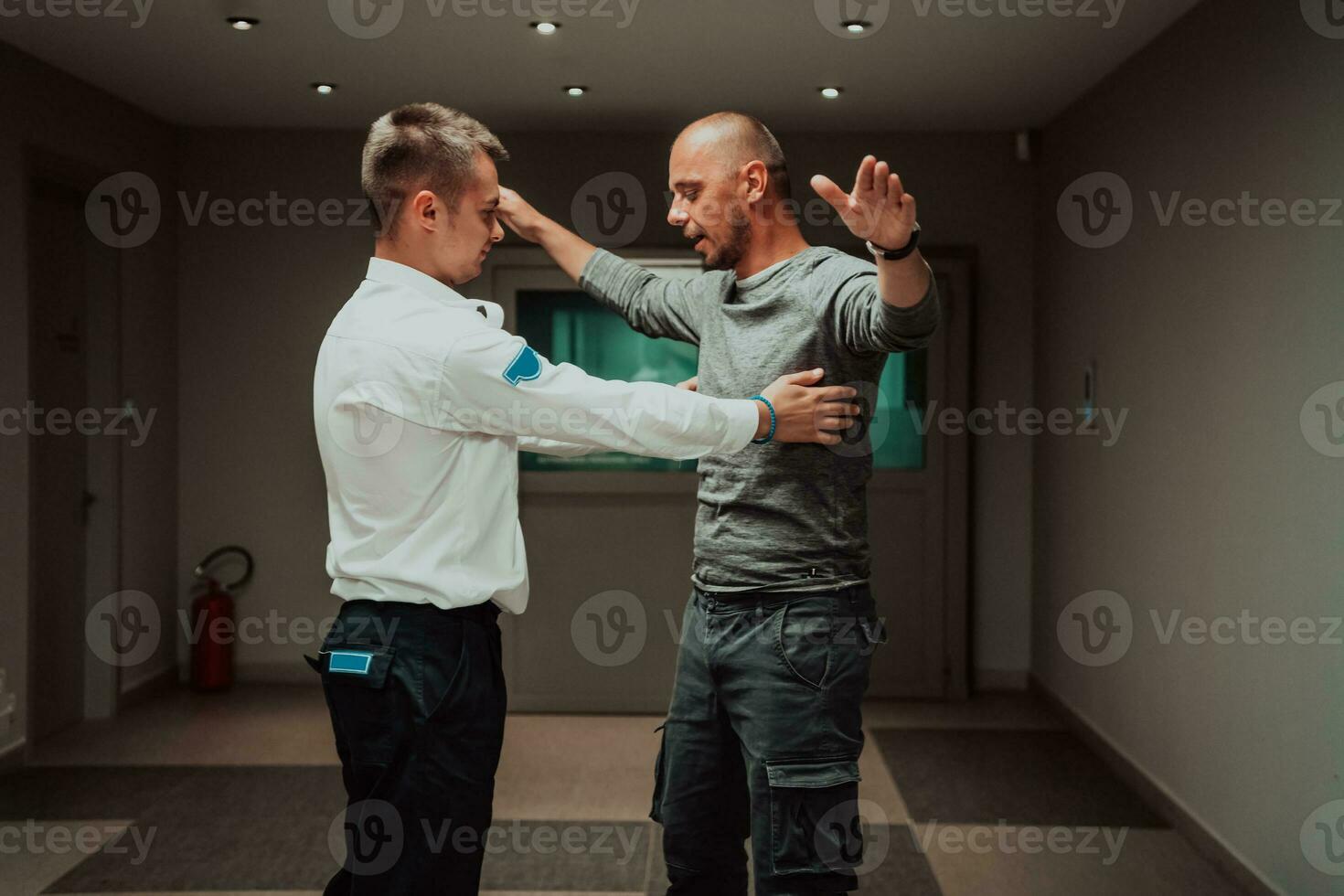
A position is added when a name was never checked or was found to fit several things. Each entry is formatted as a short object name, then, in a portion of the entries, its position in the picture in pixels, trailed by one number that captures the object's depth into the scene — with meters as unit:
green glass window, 4.56
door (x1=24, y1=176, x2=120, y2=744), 3.98
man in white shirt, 1.45
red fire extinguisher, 4.62
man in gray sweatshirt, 1.61
